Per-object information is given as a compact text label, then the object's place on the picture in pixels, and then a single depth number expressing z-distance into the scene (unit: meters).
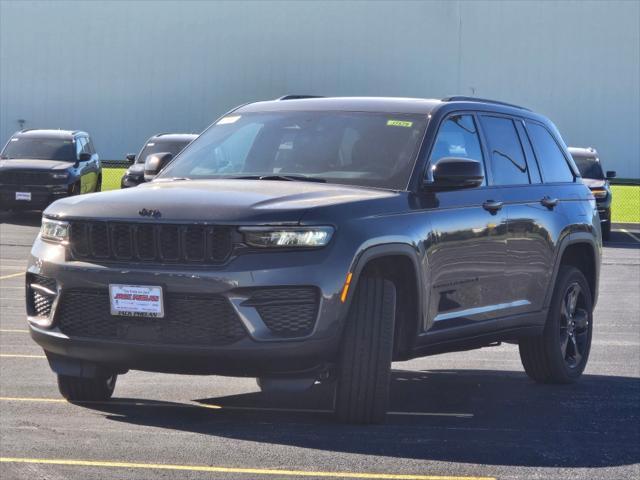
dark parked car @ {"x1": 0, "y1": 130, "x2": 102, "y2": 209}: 28.75
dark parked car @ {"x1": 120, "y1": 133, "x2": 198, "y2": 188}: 28.55
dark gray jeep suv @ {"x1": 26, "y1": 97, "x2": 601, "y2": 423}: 7.02
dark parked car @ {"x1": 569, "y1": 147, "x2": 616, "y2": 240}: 27.95
